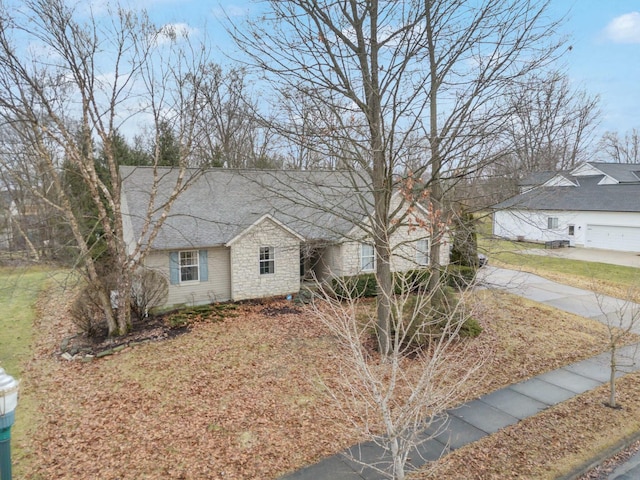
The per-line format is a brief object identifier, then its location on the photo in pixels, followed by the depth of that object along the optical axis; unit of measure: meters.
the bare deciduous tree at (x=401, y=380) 3.71
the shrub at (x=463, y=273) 13.60
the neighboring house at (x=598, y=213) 28.66
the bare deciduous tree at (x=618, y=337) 7.54
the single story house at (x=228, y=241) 14.87
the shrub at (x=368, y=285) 15.63
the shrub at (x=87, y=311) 11.63
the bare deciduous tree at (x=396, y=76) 7.71
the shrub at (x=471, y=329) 10.91
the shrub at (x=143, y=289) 13.01
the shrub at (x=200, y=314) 12.85
